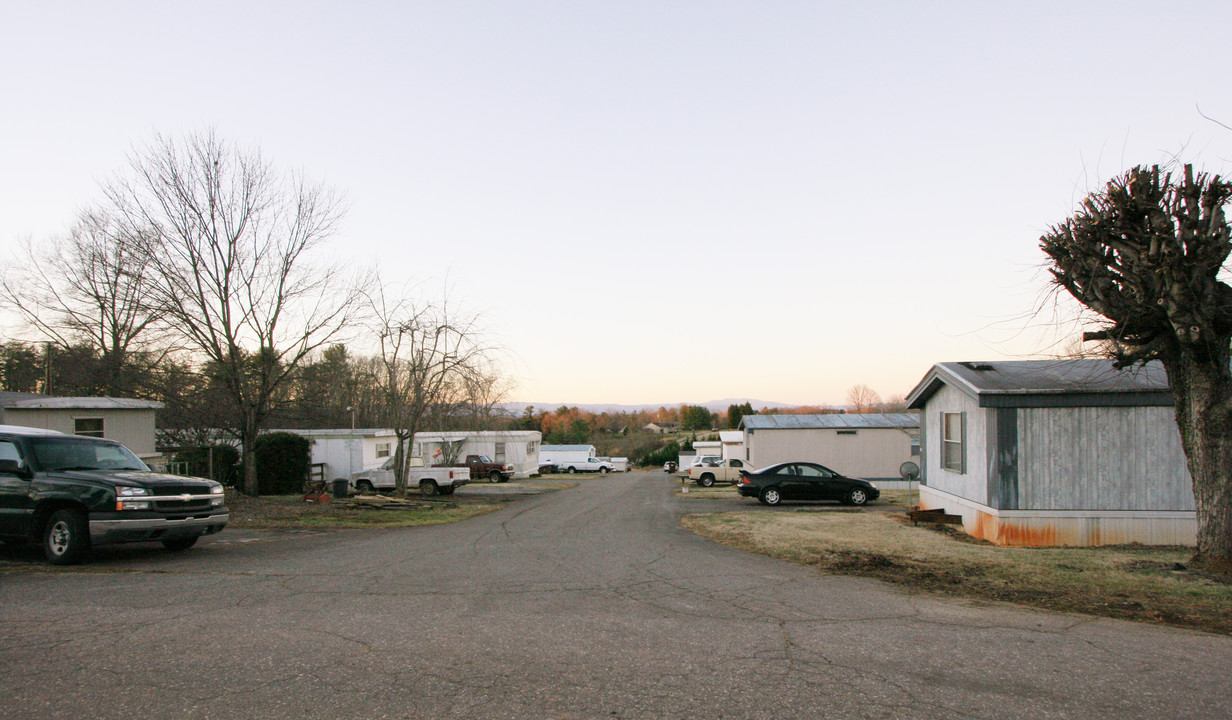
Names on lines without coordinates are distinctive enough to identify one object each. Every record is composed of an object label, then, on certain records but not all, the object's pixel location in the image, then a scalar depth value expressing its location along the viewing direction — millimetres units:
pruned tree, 9211
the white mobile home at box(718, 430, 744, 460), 40969
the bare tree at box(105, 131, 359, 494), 20234
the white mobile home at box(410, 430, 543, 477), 38756
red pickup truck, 38688
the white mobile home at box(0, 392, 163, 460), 19109
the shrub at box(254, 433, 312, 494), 27078
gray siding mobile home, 12664
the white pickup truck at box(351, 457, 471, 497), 27000
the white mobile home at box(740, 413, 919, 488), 31594
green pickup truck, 9750
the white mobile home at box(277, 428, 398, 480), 28969
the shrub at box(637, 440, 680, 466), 78319
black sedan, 22219
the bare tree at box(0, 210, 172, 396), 20203
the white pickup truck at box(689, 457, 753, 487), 36406
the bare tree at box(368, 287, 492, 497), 21391
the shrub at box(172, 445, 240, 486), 28250
